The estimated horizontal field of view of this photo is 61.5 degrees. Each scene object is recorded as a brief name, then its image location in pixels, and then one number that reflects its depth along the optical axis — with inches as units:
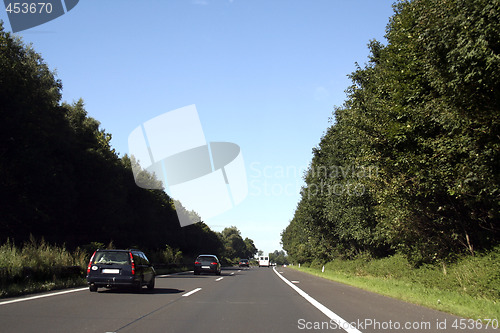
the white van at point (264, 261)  3476.9
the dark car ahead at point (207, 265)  1302.9
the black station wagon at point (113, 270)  549.3
